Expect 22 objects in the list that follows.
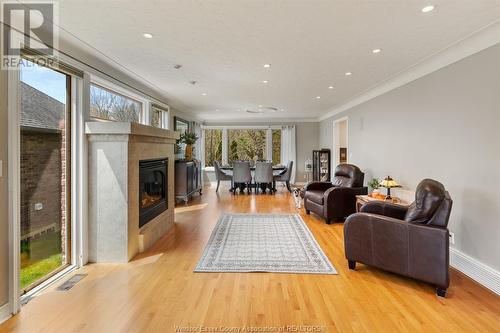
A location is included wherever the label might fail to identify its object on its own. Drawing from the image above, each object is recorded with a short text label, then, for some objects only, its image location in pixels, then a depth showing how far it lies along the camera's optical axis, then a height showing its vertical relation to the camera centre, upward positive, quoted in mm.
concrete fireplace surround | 3068 -323
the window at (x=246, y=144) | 9945 +722
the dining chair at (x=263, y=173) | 7867 -266
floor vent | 2512 -1141
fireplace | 3539 -373
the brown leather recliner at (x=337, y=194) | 4664 -541
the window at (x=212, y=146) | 9942 +647
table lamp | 3781 -282
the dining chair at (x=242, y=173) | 7837 -268
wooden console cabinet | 6332 -380
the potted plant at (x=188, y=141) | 6688 +553
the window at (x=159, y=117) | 5653 +1031
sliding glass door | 2424 -90
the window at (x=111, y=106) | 3561 +871
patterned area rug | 2945 -1087
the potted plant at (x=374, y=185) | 4371 -335
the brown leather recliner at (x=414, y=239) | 2355 -696
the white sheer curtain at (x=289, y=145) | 9648 +669
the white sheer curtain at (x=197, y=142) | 8836 +743
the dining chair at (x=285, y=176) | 8156 -367
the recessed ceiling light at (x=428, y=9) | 2186 +1261
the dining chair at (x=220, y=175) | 8328 -347
